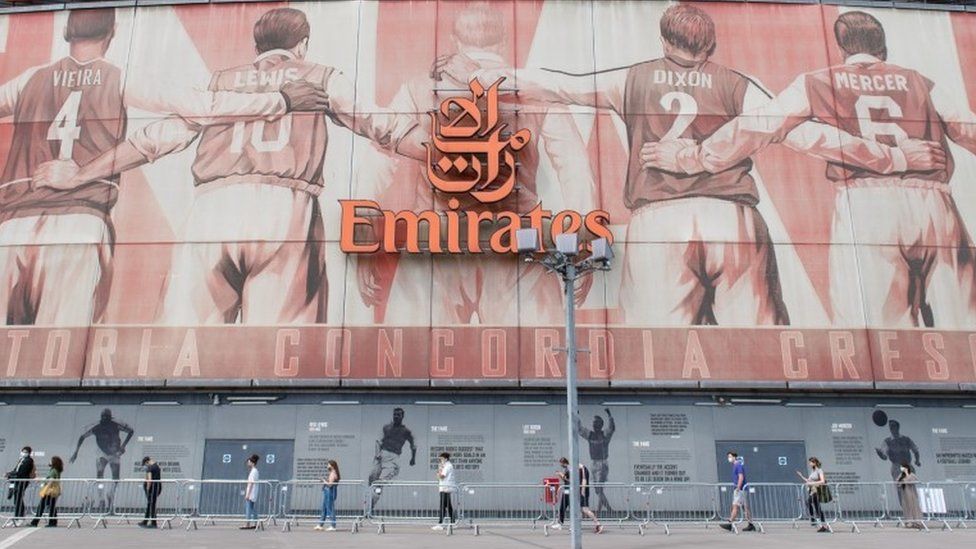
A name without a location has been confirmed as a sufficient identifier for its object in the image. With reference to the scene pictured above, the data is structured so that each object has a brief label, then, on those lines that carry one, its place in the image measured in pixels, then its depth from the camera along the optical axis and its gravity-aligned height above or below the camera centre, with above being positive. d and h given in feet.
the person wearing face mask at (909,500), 65.72 -2.42
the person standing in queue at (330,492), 60.70 -1.70
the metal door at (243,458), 76.74 +1.25
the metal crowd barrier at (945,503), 68.69 -2.96
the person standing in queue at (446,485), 60.39 -1.09
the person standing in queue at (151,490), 61.26 -1.51
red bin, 66.32 -1.75
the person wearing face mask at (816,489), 62.18 -1.43
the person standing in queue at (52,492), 60.23 -1.64
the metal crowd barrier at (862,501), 74.95 -2.88
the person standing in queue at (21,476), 62.03 -0.43
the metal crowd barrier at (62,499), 66.40 -2.53
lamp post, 44.01 +12.26
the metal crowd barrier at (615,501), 73.10 -2.82
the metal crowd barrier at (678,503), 72.74 -2.97
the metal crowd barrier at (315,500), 73.10 -2.72
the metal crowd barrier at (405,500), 72.46 -2.76
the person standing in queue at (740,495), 61.05 -1.87
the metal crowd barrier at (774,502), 69.31 -2.79
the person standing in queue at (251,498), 61.26 -2.13
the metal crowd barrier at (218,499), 71.10 -2.59
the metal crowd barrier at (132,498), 70.85 -2.53
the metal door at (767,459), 77.66 +1.18
